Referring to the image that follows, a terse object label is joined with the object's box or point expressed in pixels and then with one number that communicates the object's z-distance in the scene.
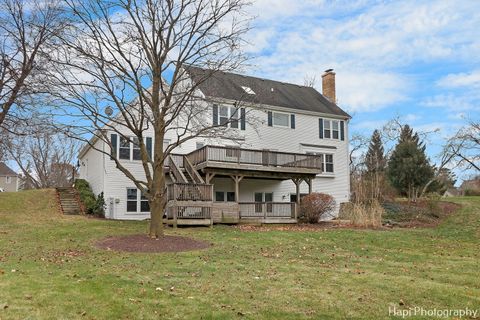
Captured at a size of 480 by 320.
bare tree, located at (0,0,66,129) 17.78
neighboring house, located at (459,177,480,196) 37.93
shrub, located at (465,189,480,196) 37.55
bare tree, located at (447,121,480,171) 34.38
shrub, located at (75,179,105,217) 23.12
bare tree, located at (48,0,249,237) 13.21
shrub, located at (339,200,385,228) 19.34
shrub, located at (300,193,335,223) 21.89
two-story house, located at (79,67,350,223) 20.09
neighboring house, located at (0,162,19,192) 59.09
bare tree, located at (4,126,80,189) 40.25
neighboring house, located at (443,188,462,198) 67.92
